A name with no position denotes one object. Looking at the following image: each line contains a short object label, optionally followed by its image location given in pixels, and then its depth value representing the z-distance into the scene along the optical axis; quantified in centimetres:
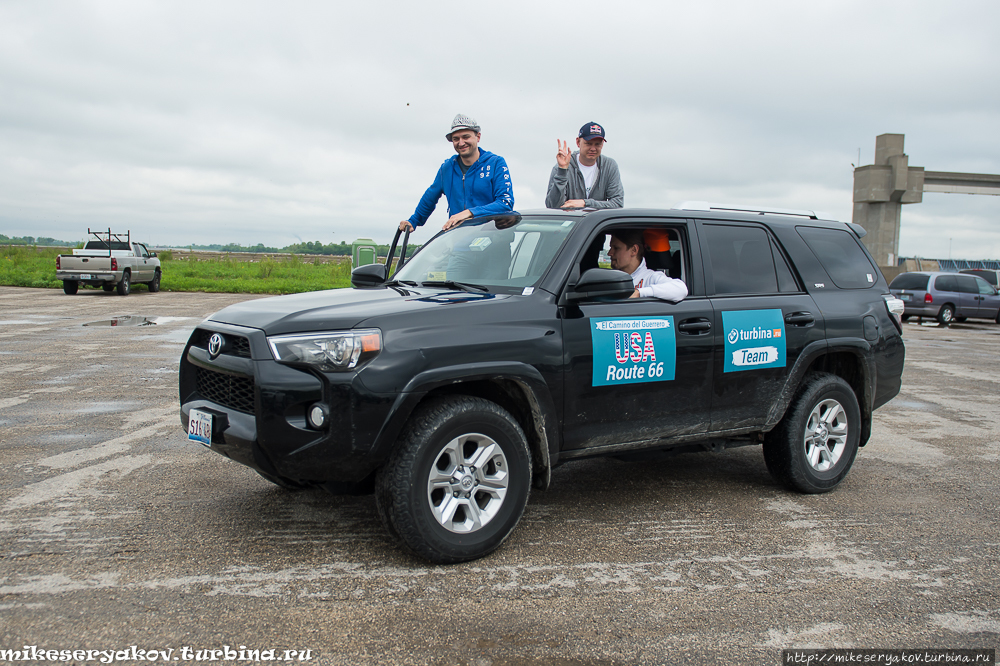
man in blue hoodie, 631
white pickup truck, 2416
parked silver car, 2211
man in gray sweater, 668
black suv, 345
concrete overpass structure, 3834
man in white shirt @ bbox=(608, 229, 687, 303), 460
